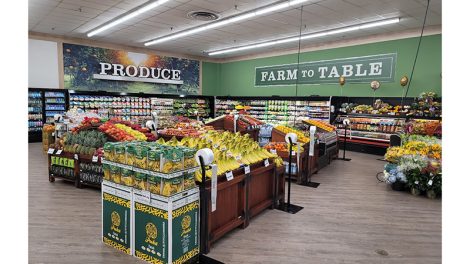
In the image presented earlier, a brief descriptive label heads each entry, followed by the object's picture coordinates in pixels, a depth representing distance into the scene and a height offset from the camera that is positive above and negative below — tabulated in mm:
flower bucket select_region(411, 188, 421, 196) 5536 -1368
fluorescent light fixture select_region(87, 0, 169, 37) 7591 +2928
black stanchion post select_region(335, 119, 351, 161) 8992 -1220
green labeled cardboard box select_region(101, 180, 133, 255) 3149 -1137
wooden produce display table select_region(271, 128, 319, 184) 6254 -1071
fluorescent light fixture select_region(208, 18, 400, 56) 9031 +3085
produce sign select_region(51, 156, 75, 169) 5781 -983
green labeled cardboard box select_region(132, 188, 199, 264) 2824 -1124
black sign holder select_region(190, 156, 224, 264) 3105 -1267
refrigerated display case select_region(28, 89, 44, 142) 11321 -70
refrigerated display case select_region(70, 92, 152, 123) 12383 +389
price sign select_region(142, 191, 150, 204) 2929 -821
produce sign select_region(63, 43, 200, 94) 12578 +2046
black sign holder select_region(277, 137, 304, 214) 4624 -1475
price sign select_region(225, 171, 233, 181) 3489 -711
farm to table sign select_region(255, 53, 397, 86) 10737 +1976
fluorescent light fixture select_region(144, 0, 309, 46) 7398 +2968
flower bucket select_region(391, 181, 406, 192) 5781 -1326
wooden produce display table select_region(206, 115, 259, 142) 9445 -345
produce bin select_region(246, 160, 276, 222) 4130 -1098
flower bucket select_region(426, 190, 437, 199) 5363 -1367
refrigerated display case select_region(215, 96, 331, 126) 11914 +465
